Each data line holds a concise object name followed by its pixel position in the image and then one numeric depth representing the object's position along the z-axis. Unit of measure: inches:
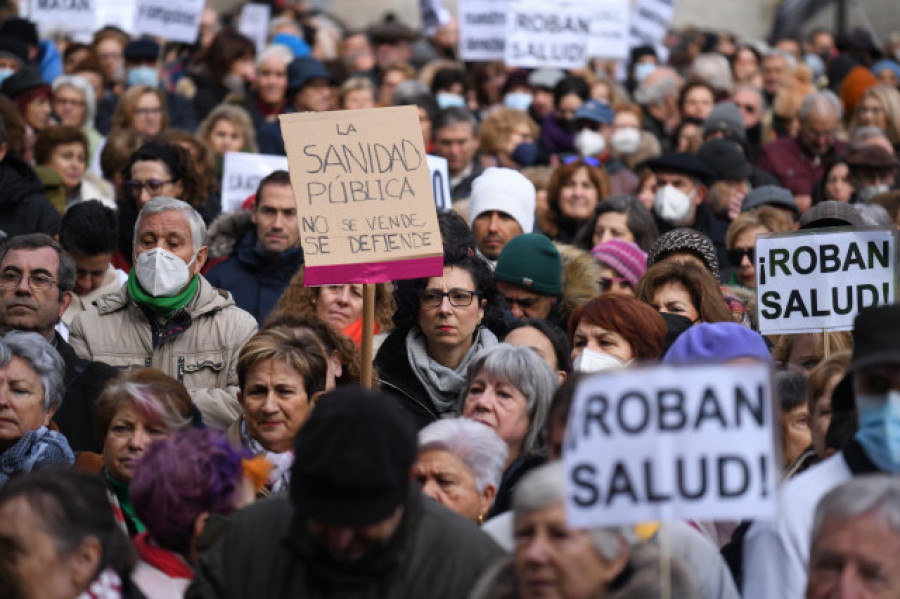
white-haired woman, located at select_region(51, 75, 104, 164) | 959.0
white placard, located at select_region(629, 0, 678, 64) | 1376.7
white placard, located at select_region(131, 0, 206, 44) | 1090.7
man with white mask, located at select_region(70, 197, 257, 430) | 556.7
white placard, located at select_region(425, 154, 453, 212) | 745.6
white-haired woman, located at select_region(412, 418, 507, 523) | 421.1
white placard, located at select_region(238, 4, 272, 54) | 1434.5
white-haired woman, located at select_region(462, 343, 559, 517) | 482.0
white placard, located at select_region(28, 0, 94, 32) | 1117.7
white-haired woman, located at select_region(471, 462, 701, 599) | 326.3
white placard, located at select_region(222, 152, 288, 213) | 821.9
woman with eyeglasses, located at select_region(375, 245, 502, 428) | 538.9
